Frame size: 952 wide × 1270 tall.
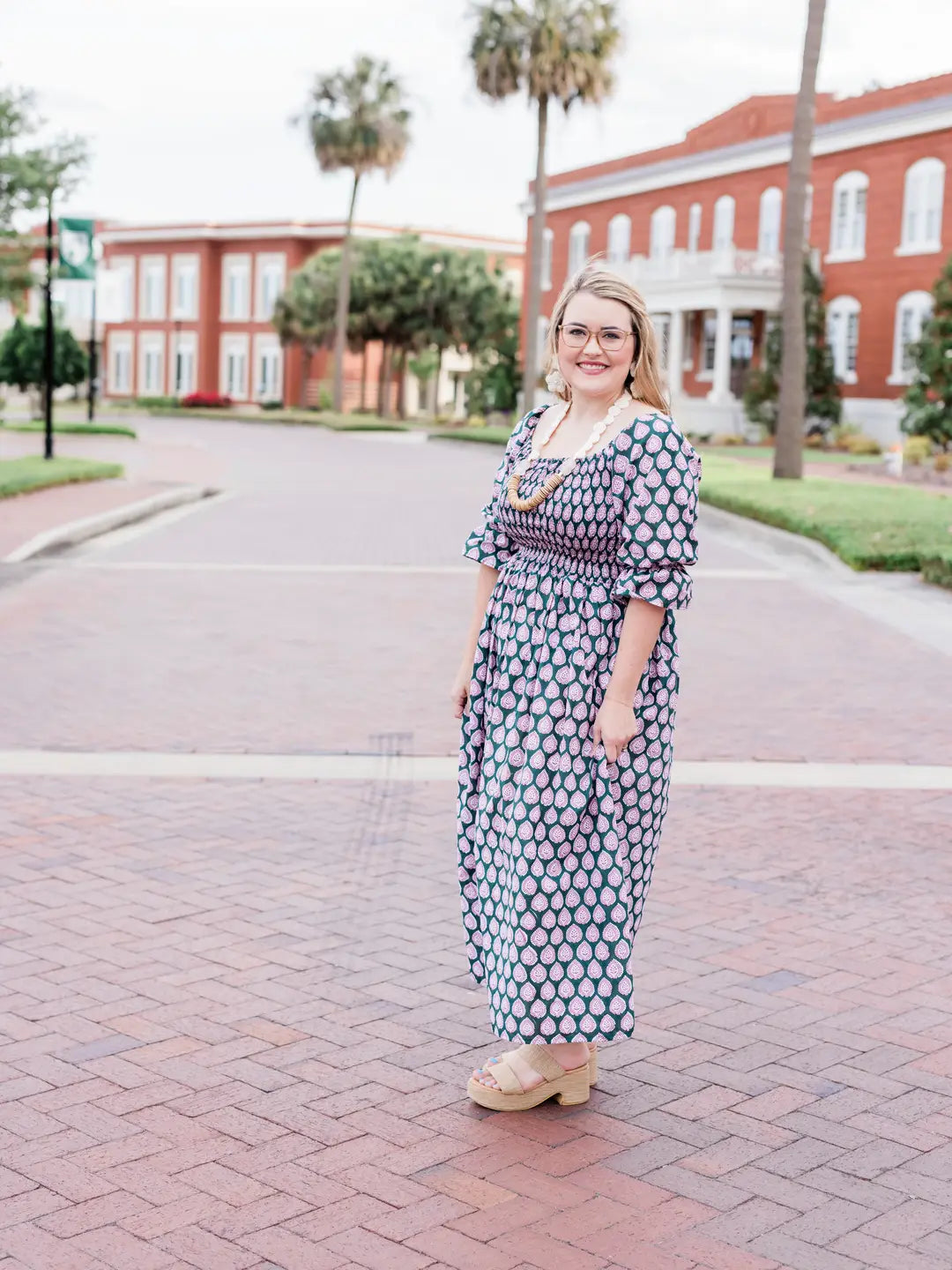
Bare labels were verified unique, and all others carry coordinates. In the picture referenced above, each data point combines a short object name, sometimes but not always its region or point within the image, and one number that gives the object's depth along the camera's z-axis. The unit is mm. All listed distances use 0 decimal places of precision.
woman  3760
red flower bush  68750
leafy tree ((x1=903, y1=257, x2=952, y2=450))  31438
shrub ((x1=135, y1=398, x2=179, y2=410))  70188
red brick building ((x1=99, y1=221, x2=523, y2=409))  74250
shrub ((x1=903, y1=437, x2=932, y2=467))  30891
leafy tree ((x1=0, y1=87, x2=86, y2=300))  24859
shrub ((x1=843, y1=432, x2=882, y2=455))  36781
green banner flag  37469
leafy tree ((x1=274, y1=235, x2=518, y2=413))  62375
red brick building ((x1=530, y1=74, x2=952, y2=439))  39625
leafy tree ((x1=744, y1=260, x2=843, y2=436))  40844
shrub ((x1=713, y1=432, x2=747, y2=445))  41656
